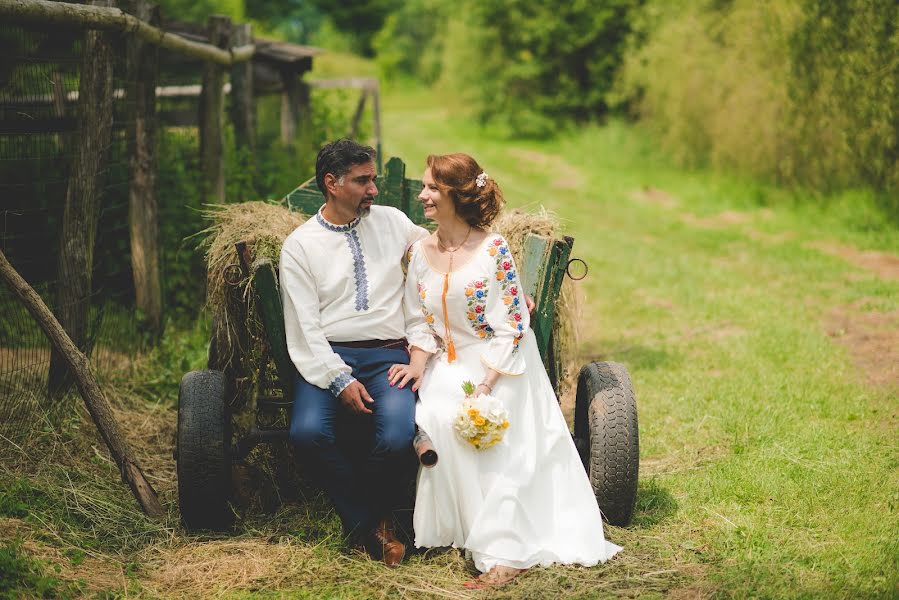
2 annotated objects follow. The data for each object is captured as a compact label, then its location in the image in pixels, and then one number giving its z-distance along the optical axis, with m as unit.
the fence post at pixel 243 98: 8.27
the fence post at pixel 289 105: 10.80
